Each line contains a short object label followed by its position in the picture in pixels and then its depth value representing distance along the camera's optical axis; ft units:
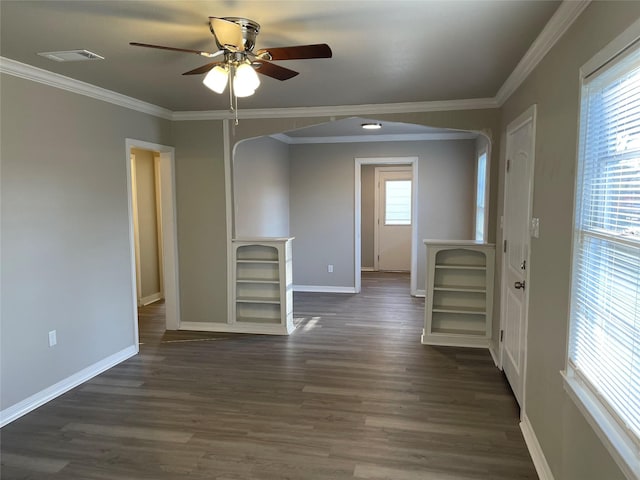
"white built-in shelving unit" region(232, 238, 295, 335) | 15.72
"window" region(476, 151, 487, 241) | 17.95
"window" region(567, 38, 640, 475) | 4.70
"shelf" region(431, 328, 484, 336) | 14.60
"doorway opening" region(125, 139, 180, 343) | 15.92
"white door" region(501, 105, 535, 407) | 9.41
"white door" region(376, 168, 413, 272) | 28.02
